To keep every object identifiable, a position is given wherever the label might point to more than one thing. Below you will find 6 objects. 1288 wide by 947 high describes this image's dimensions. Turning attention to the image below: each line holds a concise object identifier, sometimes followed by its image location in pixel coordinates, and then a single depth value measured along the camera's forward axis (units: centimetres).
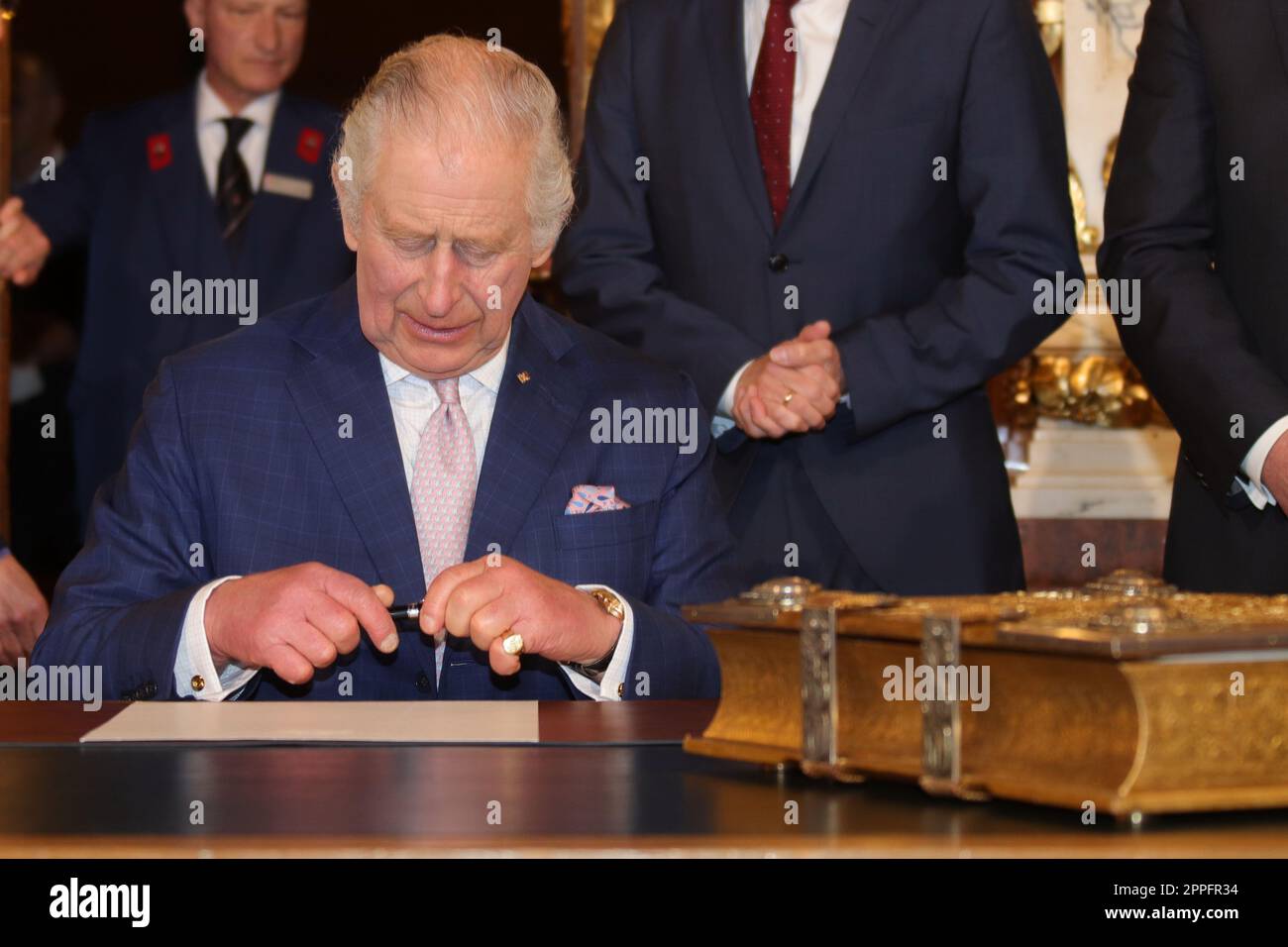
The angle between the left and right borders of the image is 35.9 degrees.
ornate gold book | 140
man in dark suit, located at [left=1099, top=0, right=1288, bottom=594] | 290
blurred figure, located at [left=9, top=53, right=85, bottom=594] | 597
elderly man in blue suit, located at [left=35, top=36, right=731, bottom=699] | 246
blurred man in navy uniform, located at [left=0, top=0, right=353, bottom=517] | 483
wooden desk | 134
